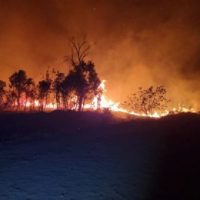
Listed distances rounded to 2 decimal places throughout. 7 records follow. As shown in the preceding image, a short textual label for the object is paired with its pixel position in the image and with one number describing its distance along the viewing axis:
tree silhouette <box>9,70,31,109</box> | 46.32
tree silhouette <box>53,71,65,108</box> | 44.85
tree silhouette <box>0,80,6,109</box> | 47.07
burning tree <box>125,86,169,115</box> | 41.92
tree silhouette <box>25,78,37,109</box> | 47.26
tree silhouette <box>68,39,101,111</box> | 41.52
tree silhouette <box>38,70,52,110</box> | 46.48
